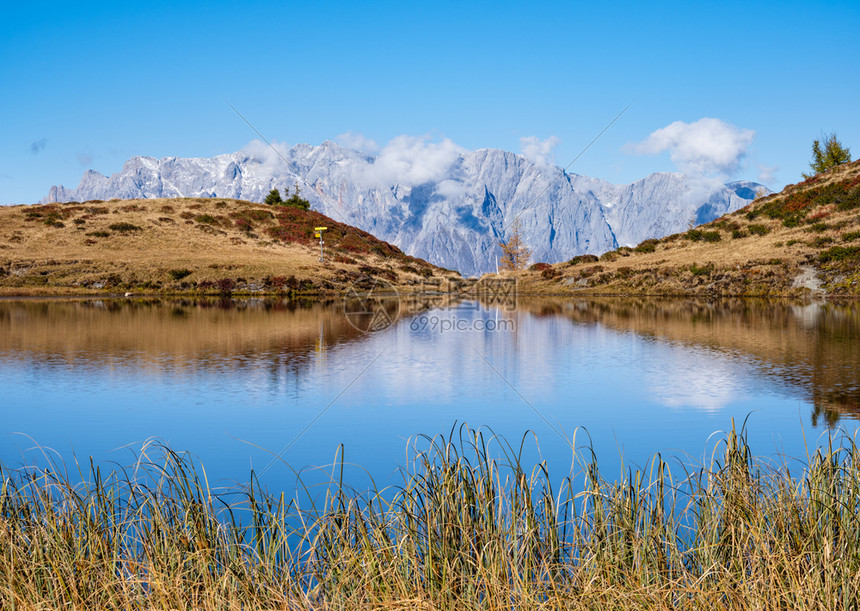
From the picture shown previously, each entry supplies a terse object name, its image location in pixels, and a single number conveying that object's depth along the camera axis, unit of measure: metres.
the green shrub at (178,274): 76.50
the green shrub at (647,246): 88.31
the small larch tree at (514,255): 102.58
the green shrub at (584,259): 90.87
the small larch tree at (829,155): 100.44
